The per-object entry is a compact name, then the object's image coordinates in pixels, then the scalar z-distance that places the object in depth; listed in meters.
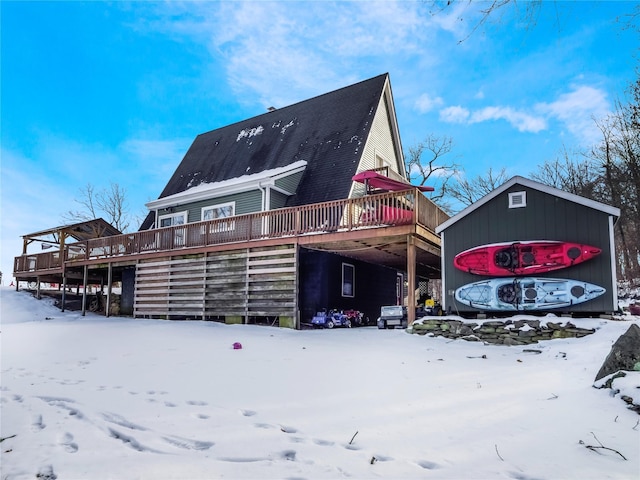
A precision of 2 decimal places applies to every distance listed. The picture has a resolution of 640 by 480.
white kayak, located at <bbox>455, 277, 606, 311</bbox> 8.45
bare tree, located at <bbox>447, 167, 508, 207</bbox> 28.61
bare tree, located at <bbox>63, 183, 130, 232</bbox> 32.06
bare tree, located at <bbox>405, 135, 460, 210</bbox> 29.12
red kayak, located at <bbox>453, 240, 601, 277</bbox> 8.52
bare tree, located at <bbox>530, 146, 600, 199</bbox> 20.78
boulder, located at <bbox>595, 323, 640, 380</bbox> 4.32
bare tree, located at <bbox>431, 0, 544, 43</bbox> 3.61
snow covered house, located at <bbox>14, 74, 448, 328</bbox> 11.39
